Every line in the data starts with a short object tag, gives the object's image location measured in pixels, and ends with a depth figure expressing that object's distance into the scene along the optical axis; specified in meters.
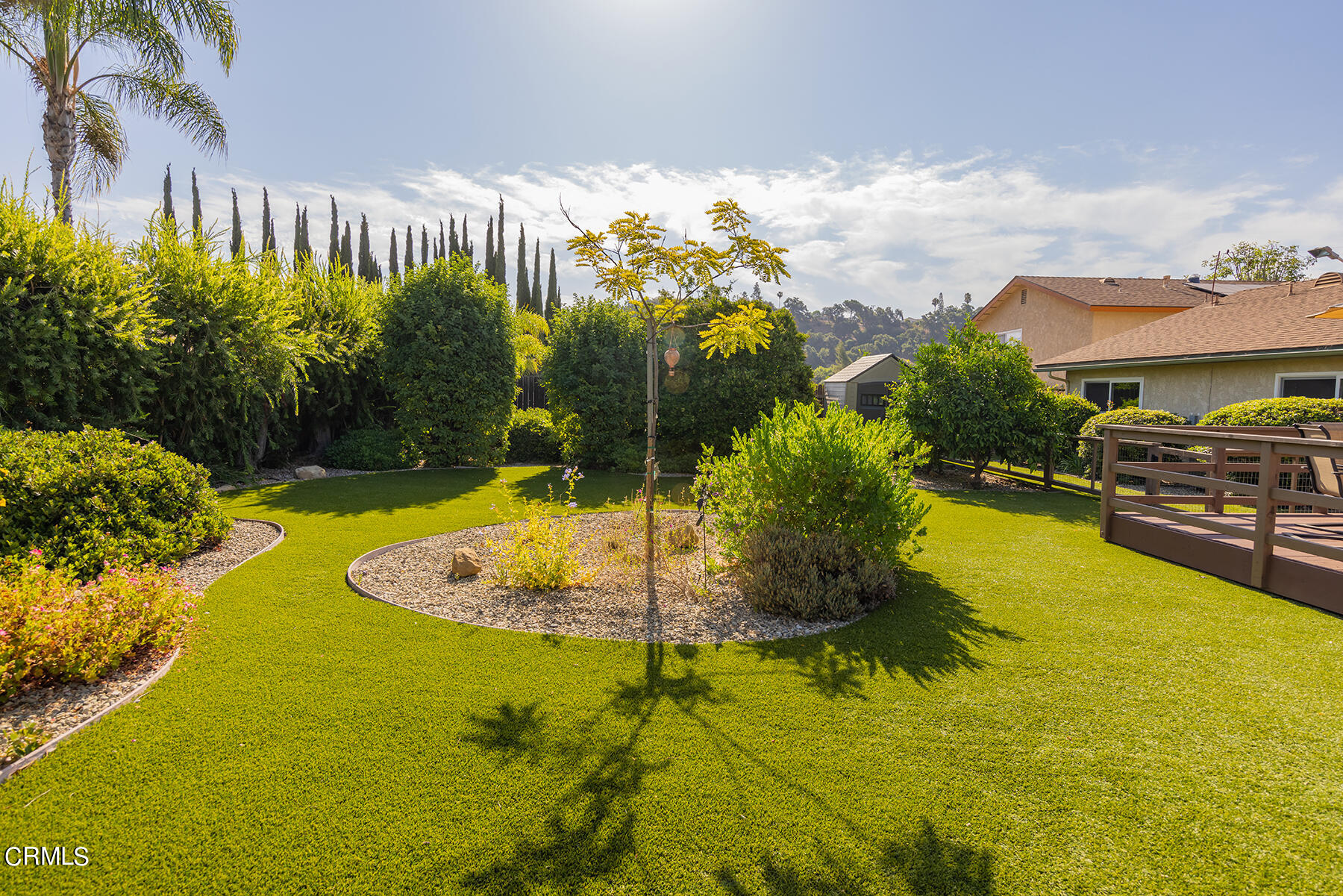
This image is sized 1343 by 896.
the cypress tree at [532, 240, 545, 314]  43.09
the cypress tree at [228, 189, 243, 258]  34.73
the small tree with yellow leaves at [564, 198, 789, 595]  5.59
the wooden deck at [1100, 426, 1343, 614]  5.30
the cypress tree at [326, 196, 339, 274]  36.31
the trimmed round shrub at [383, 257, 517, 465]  13.71
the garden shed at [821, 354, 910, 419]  31.89
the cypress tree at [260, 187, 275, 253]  37.84
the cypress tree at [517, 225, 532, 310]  41.75
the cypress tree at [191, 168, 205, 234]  35.94
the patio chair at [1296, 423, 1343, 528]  5.96
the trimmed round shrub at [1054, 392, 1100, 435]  13.45
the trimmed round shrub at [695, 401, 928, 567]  5.25
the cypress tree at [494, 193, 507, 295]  39.97
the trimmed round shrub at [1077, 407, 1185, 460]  12.60
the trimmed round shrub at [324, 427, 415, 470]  13.23
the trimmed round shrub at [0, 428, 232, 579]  5.11
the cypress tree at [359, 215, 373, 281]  37.61
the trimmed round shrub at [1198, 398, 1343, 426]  10.16
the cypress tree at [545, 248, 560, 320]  41.72
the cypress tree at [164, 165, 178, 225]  34.53
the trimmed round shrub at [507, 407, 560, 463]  15.92
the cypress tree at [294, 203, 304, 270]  37.59
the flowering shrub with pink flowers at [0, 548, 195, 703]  3.27
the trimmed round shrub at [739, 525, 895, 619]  4.94
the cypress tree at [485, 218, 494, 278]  39.79
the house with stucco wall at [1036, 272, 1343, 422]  11.62
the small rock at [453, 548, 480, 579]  5.86
